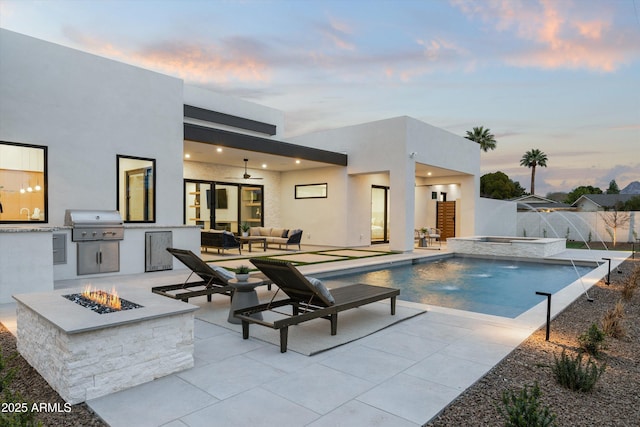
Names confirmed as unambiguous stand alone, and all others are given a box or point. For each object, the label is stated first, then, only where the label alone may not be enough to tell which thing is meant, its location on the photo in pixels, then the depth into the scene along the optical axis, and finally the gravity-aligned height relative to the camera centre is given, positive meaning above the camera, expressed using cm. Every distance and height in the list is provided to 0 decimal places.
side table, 494 -113
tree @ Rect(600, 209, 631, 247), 1977 -45
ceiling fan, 1493 +142
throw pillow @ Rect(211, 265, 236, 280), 570 -93
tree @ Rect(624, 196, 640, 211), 3775 +84
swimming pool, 725 -172
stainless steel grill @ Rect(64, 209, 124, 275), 815 -61
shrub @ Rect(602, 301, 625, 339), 465 -139
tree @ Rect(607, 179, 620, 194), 6059 +390
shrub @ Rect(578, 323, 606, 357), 400 -135
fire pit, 288 -111
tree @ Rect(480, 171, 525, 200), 4738 +318
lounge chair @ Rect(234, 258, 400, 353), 416 -112
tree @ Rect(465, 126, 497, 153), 4109 +794
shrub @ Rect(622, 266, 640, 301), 675 -135
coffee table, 1403 -105
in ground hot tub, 1329 -128
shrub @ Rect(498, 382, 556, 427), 223 -120
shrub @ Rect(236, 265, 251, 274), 509 -79
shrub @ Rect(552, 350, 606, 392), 312 -135
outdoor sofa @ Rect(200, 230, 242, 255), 1278 -102
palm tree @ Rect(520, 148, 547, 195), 5359 +731
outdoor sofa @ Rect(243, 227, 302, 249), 1456 -97
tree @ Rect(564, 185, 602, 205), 5568 +320
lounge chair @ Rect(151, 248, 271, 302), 546 -107
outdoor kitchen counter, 617 -34
